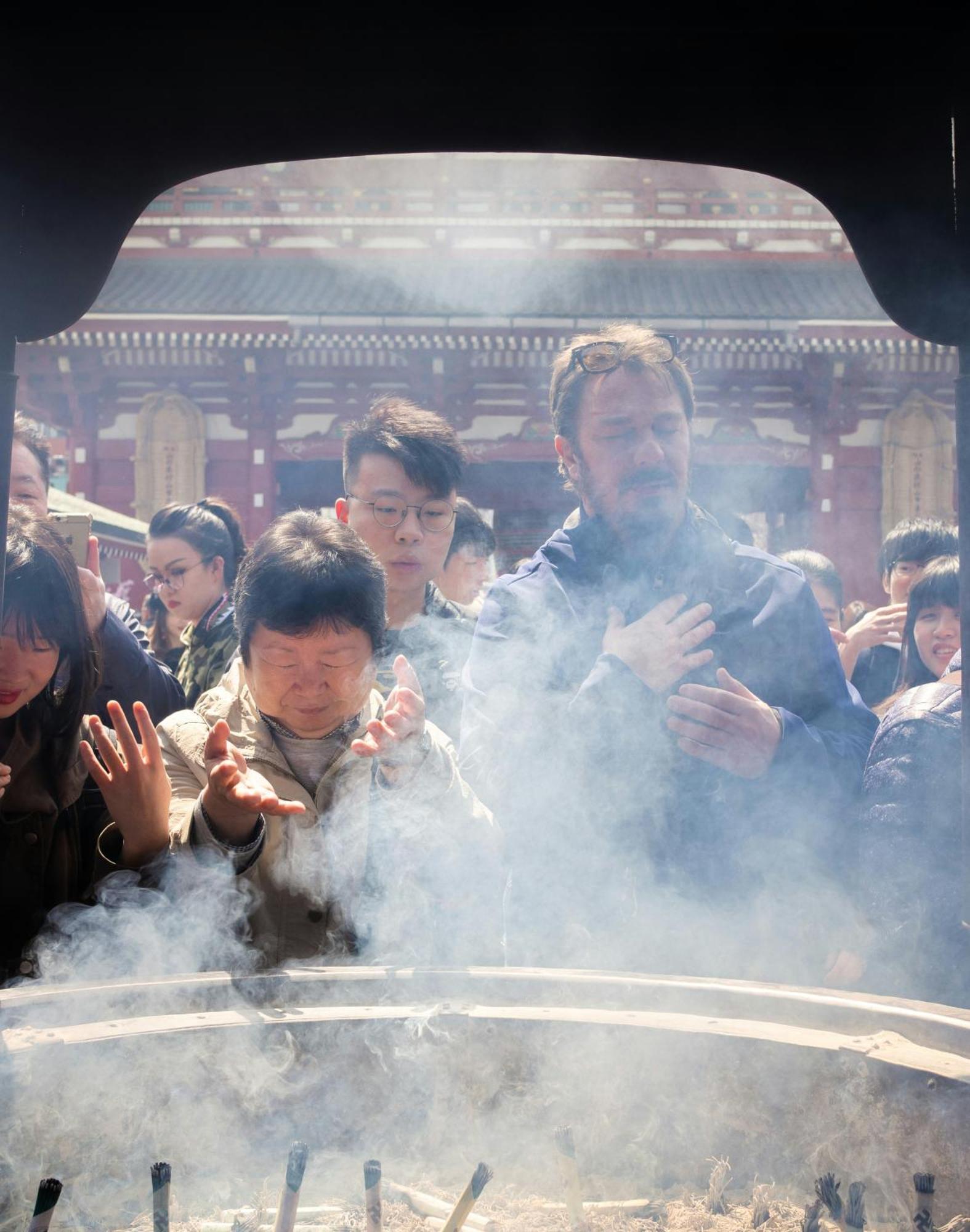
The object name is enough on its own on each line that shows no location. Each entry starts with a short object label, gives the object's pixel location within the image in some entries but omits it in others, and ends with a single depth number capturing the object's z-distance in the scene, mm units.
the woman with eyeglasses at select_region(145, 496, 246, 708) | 3438
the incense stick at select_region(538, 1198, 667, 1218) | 1641
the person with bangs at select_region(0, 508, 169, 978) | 1871
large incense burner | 1614
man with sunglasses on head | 2029
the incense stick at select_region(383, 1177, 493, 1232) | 1584
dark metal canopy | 1403
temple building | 11445
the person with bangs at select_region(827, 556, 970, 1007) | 1960
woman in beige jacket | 1926
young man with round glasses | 2588
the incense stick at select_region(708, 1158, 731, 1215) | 1633
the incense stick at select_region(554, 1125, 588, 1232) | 1441
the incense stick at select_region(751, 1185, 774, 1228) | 1582
